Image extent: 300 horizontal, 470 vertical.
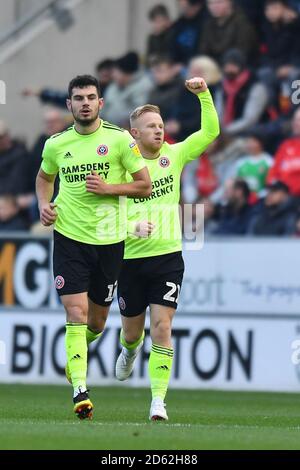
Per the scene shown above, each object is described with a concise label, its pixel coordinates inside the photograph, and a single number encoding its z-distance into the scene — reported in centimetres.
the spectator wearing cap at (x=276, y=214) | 1736
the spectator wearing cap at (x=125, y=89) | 2073
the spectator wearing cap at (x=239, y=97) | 1878
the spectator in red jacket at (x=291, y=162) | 1769
